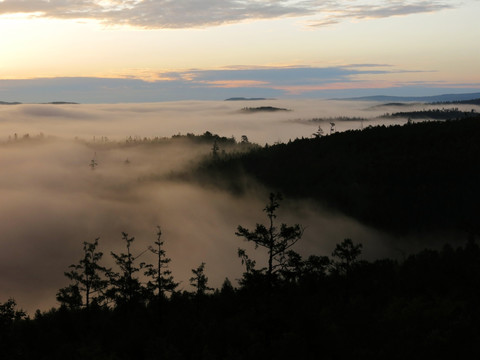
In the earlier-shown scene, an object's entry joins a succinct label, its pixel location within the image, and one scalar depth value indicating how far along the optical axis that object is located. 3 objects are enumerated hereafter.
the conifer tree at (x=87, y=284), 60.56
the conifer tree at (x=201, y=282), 65.37
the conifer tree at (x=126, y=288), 60.16
